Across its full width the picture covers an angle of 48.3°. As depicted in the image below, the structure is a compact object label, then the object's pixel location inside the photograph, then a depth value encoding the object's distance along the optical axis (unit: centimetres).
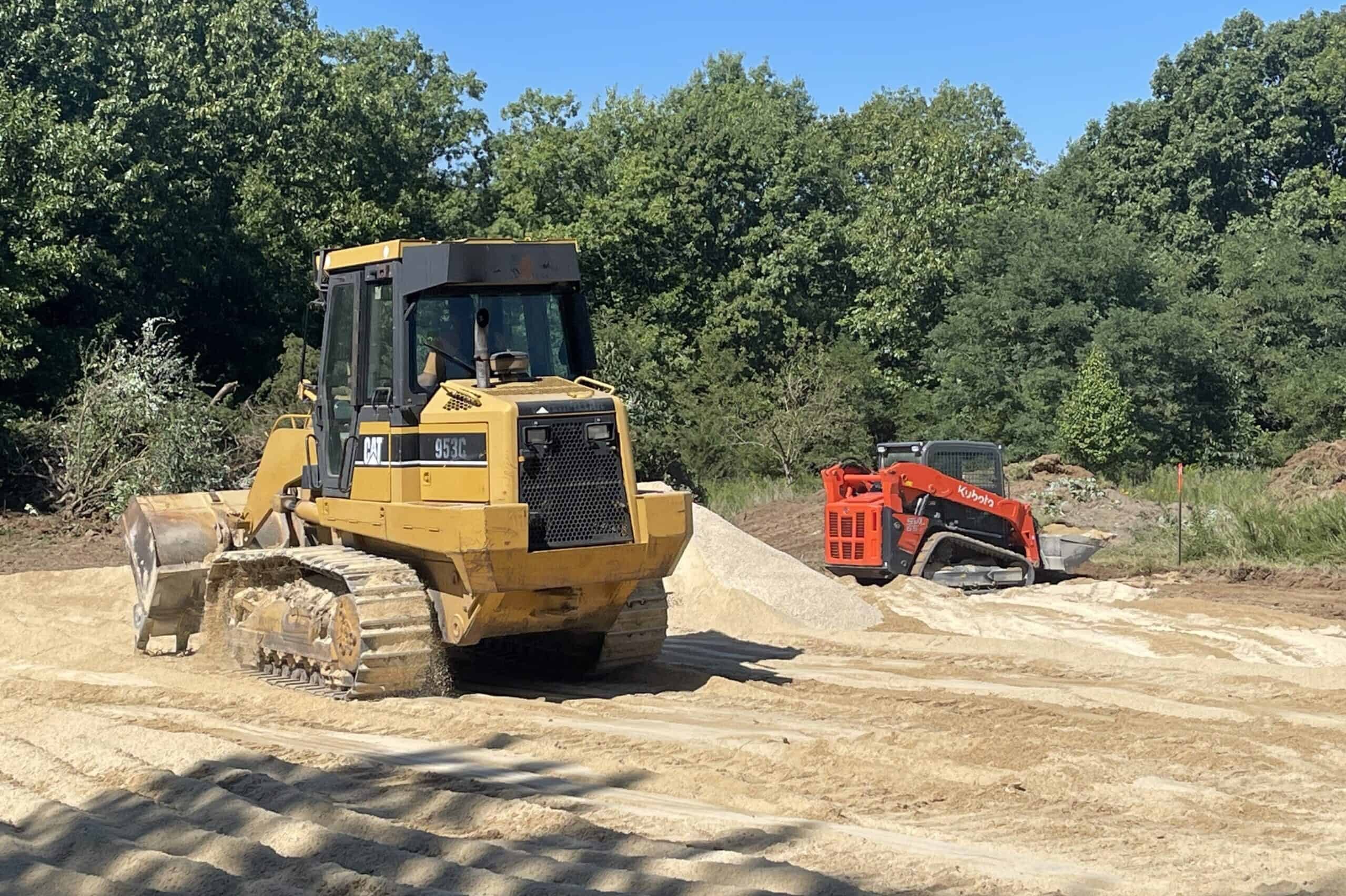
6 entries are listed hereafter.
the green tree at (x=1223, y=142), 4744
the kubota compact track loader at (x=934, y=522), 1795
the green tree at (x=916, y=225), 3988
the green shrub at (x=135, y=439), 2191
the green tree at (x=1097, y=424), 2977
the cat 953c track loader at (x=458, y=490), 988
